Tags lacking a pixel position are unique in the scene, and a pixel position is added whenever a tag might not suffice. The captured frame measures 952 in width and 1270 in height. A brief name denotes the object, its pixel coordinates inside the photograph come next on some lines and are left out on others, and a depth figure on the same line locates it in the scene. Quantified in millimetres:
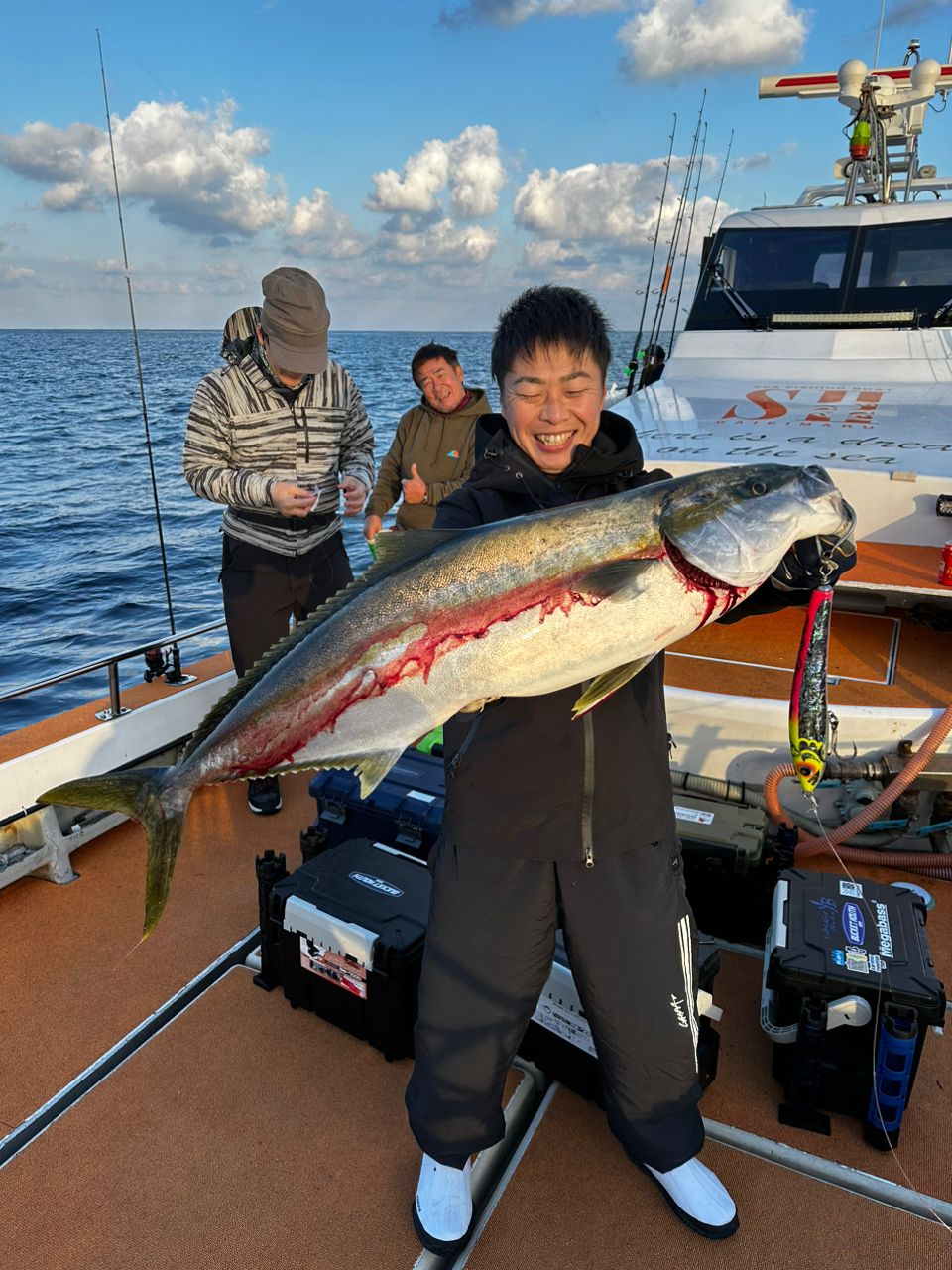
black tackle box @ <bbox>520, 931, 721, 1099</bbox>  2939
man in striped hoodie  4277
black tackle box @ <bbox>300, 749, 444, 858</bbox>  3918
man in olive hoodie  5570
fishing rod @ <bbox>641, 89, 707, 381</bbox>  10523
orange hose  4109
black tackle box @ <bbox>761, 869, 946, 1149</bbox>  2795
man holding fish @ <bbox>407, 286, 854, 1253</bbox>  2279
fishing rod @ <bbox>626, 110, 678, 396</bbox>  9706
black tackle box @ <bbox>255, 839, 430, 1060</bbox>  3150
